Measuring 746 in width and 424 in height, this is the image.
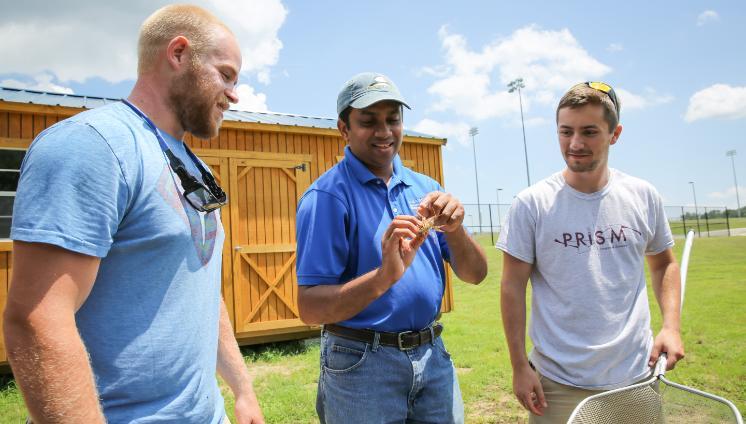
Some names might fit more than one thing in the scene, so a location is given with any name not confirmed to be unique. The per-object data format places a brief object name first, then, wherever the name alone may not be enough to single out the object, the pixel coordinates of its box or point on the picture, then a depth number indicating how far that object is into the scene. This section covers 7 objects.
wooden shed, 8.56
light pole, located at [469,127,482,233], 60.81
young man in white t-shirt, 2.38
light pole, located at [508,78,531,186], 47.45
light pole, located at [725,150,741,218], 74.81
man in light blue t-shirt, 1.14
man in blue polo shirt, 1.97
